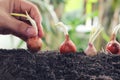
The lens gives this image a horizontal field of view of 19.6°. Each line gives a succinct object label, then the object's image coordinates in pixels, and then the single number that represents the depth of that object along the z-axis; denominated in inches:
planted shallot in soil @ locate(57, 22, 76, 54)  31.9
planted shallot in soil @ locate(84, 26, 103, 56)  32.0
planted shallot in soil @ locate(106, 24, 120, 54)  32.5
